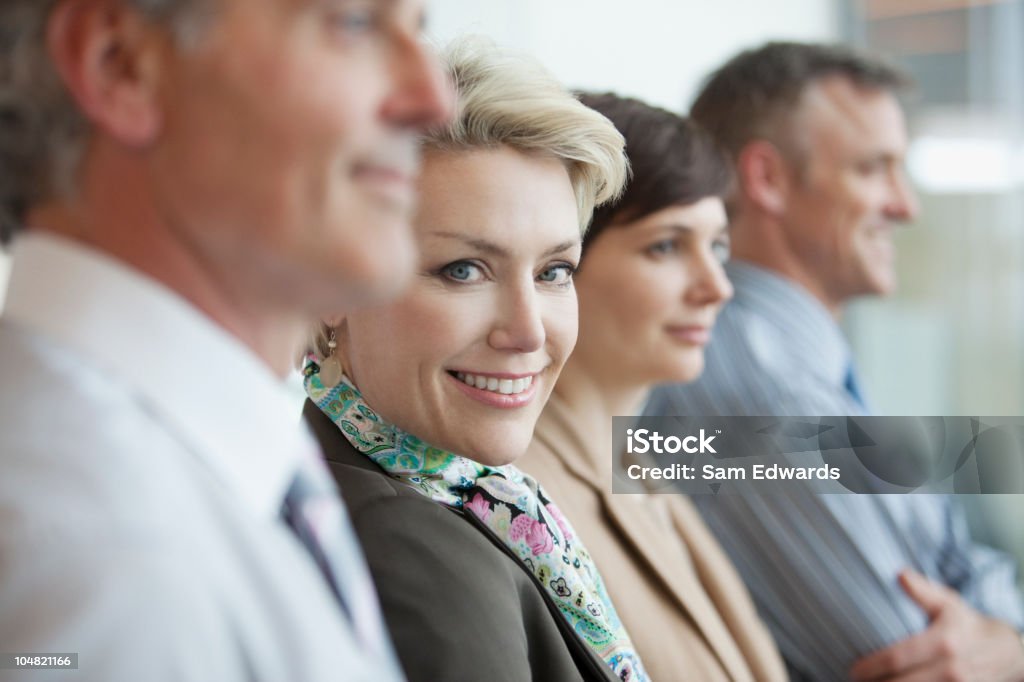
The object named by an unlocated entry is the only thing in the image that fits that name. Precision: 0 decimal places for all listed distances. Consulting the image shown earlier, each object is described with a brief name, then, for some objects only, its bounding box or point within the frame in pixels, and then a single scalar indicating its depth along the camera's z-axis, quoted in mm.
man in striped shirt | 1731
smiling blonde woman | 1283
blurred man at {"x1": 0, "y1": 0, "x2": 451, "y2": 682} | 990
